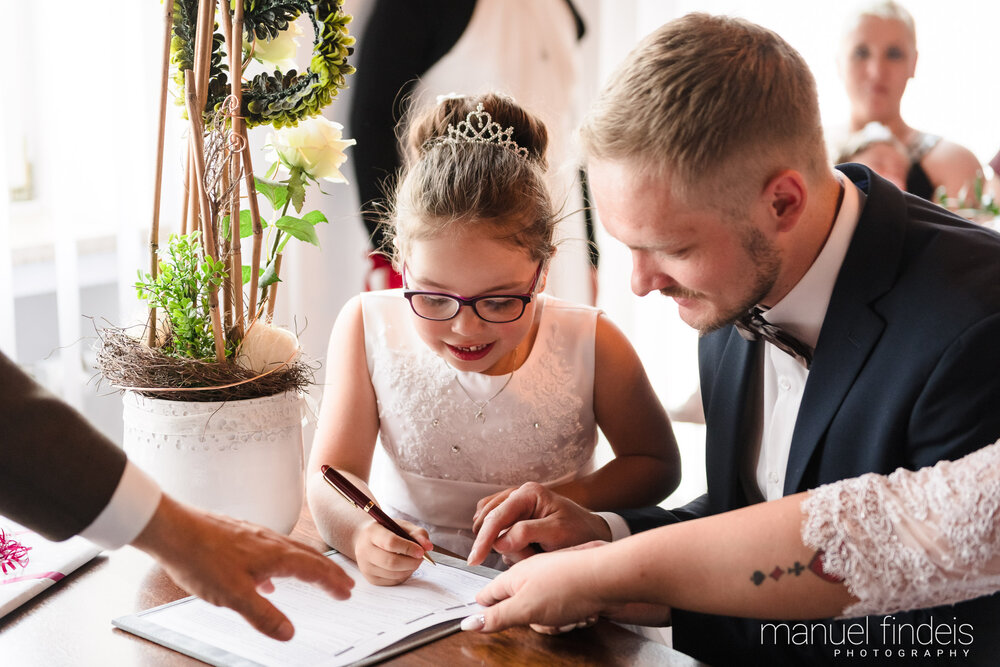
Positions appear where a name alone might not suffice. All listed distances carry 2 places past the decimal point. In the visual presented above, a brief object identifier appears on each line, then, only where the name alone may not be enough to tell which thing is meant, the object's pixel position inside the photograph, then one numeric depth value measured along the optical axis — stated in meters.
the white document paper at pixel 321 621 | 1.03
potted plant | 1.27
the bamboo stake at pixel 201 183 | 1.27
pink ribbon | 1.20
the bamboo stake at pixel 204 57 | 1.30
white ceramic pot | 1.26
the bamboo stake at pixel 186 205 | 1.37
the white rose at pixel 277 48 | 1.37
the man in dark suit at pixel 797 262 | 1.19
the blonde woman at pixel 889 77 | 3.99
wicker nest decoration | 1.26
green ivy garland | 1.34
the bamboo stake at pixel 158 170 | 1.30
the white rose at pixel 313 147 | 1.39
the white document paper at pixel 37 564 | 1.16
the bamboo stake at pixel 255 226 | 1.35
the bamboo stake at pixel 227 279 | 1.32
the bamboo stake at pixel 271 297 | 1.41
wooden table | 1.03
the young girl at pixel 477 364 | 1.53
